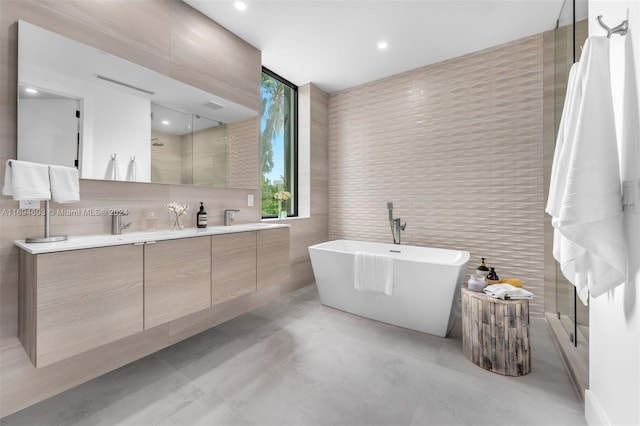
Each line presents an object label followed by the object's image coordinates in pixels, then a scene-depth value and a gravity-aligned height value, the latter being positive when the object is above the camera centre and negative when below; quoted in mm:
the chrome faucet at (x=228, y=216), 2502 -28
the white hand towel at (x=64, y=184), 1458 +161
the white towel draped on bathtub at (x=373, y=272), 2309 -528
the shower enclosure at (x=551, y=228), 1797 -115
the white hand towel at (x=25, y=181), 1343 +162
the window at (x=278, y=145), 3381 +912
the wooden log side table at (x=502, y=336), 1701 -790
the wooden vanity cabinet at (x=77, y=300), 1191 -421
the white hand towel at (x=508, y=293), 1756 -529
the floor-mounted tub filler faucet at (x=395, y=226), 3141 -153
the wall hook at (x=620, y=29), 1021 +706
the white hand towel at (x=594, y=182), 1004 +120
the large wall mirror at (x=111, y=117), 1501 +653
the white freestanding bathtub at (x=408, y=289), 2107 -662
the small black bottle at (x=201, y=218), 2235 -42
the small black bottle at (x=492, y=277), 2057 -499
